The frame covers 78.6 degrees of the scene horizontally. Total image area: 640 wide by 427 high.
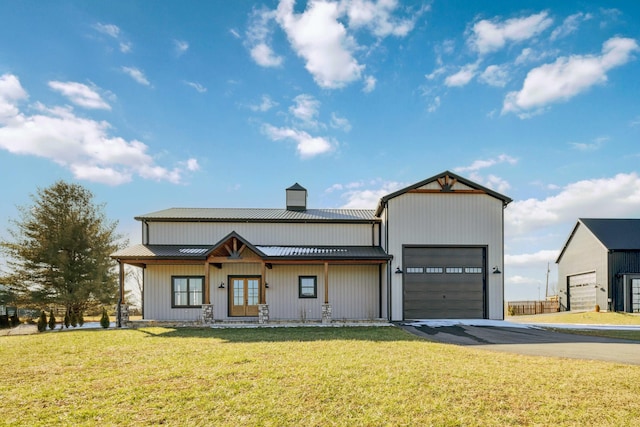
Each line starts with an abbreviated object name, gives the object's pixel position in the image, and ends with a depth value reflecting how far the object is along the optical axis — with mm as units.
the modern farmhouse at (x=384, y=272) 17781
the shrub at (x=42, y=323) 16578
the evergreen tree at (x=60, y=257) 22984
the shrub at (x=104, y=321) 16714
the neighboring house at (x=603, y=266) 23203
